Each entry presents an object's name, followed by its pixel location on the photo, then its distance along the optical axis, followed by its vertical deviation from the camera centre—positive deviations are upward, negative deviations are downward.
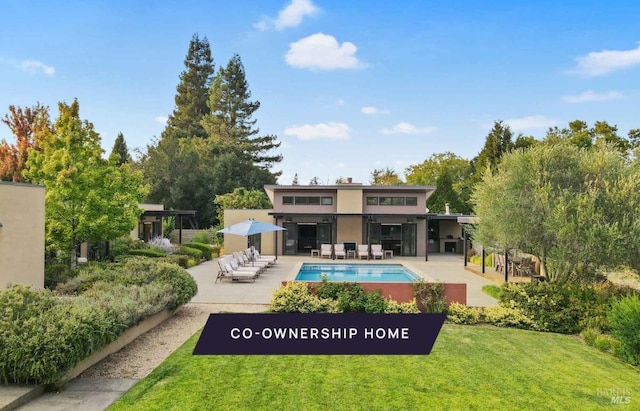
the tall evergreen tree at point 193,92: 55.89 +18.07
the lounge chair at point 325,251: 24.31 -2.09
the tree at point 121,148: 45.72 +7.86
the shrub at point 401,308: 9.93 -2.28
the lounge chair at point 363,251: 24.30 -2.09
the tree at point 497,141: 39.22 +7.64
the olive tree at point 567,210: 9.80 +0.24
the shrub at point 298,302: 10.03 -2.18
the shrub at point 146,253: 19.28 -1.81
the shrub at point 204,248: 23.75 -1.93
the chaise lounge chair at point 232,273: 15.29 -2.22
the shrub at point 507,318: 9.84 -2.49
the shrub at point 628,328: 7.41 -2.08
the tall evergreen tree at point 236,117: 50.03 +12.94
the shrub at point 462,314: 9.94 -2.44
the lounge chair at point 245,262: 18.10 -2.16
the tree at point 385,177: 54.44 +5.65
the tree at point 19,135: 21.17 +4.46
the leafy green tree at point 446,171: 44.41 +5.85
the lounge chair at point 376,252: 24.31 -2.14
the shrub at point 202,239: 27.52 -1.59
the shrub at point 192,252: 21.72 -2.02
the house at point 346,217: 25.66 -0.01
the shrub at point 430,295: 10.30 -2.03
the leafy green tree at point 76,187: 13.94 +1.04
